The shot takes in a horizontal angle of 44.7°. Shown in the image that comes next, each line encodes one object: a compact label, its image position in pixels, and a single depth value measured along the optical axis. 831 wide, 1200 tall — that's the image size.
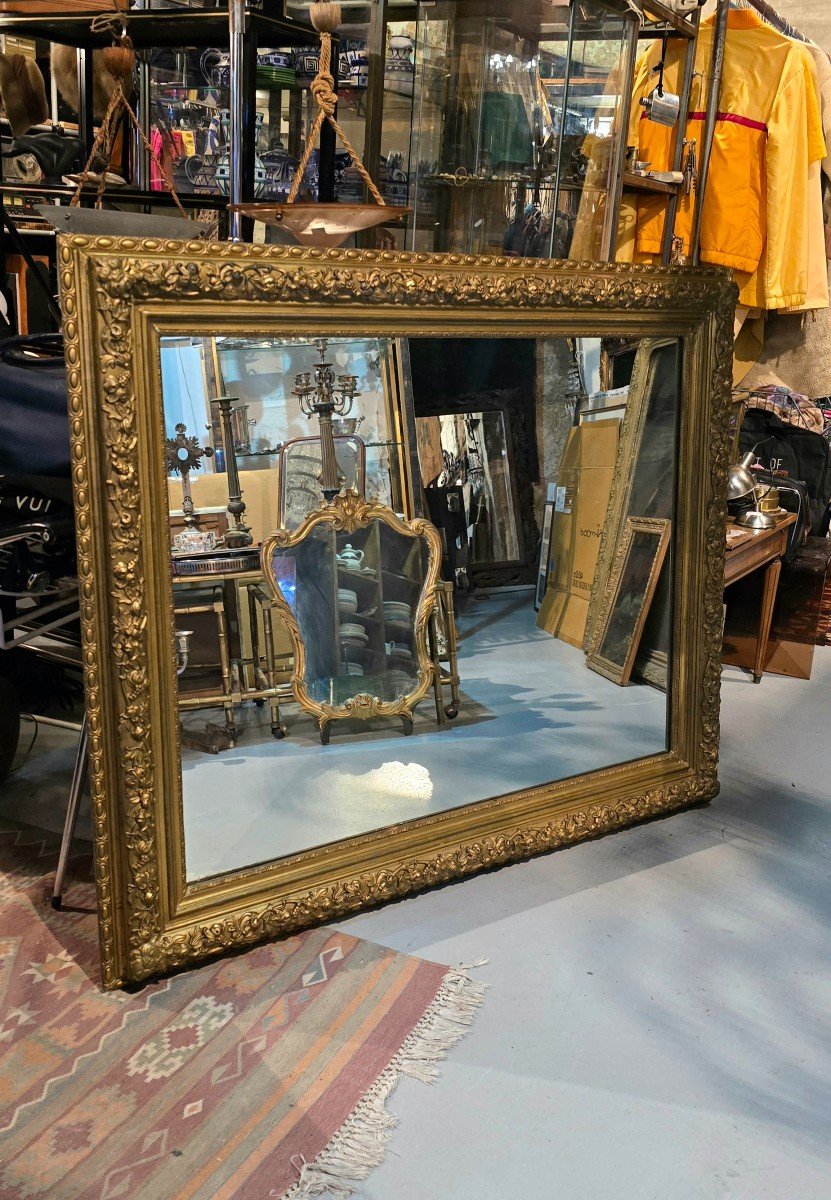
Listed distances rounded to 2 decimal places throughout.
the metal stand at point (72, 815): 2.11
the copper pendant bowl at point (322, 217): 2.07
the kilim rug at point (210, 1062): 1.50
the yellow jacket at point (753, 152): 4.18
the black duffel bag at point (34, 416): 2.05
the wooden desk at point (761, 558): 3.20
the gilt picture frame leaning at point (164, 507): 1.69
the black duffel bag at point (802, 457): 4.40
